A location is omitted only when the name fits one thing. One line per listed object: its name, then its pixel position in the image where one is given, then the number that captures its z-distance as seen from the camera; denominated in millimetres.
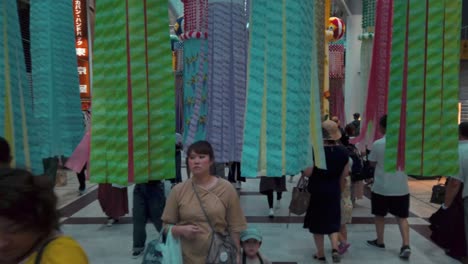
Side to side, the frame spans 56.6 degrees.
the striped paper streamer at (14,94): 2555
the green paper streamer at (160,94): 2318
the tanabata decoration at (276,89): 2490
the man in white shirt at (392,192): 4828
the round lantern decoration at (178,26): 6695
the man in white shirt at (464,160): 3818
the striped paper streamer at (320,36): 2993
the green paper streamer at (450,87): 2273
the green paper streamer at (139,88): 2250
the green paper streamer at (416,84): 2305
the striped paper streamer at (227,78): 3074
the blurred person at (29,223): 1146
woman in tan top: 2701
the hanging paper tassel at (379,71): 3344
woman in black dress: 4387
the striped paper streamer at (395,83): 2383
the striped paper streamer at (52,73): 2924
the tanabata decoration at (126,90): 2254
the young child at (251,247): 3314
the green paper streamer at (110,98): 2252
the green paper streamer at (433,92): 2273
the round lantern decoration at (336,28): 11444
